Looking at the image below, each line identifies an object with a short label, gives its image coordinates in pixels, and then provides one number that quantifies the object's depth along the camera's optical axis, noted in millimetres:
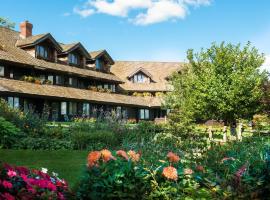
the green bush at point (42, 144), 11815
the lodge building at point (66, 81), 26537
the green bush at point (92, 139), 12706
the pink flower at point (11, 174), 3643
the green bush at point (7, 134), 11557
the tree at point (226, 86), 19681
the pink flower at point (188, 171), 3763
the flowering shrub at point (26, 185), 3479
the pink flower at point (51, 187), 3689
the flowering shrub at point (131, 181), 3628
